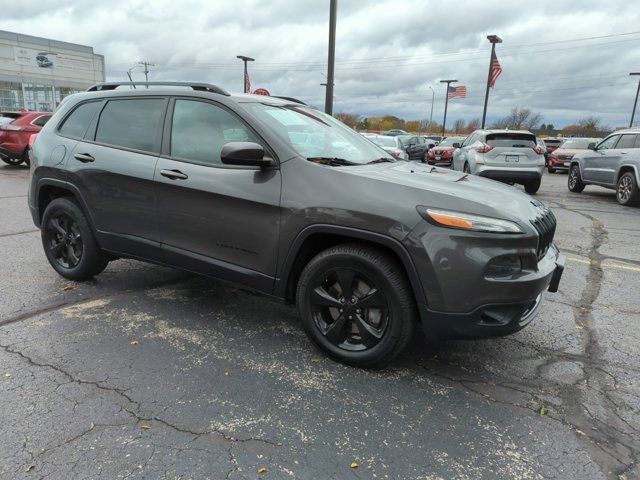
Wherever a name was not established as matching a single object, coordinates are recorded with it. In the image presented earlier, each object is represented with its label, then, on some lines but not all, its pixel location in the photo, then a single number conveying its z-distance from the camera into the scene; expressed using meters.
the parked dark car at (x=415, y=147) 22.00
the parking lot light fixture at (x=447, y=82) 35.30
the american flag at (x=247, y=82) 25.02
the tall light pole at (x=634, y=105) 42.70
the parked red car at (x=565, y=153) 19.81
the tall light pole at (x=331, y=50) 14.57
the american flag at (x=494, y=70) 24.75
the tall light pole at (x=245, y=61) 25.25
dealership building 42.06
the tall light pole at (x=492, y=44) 24.91
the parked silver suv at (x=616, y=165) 10.60
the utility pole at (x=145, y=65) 66.94
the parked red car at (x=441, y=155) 20.80
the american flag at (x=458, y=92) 33.42
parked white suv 11.23
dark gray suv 2.67
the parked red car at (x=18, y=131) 13.55
